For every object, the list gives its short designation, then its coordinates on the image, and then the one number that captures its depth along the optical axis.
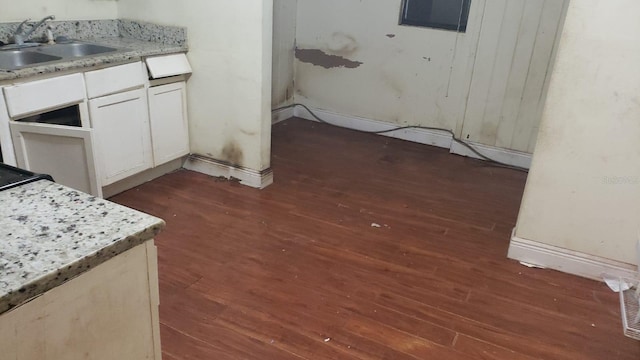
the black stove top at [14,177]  1.09
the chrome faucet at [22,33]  2.86
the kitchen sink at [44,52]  2.78
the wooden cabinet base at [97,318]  0.80
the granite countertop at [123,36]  2.84
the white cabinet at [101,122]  2.33
